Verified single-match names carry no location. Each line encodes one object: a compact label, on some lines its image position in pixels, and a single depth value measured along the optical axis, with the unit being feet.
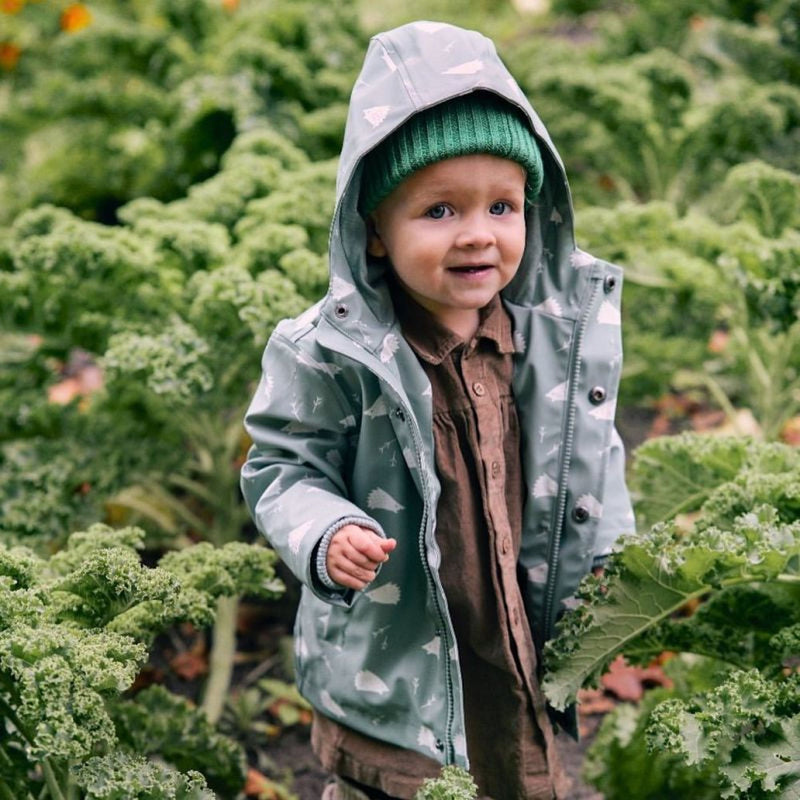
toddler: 6.77
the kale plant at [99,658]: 6.46
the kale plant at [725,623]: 7.25
